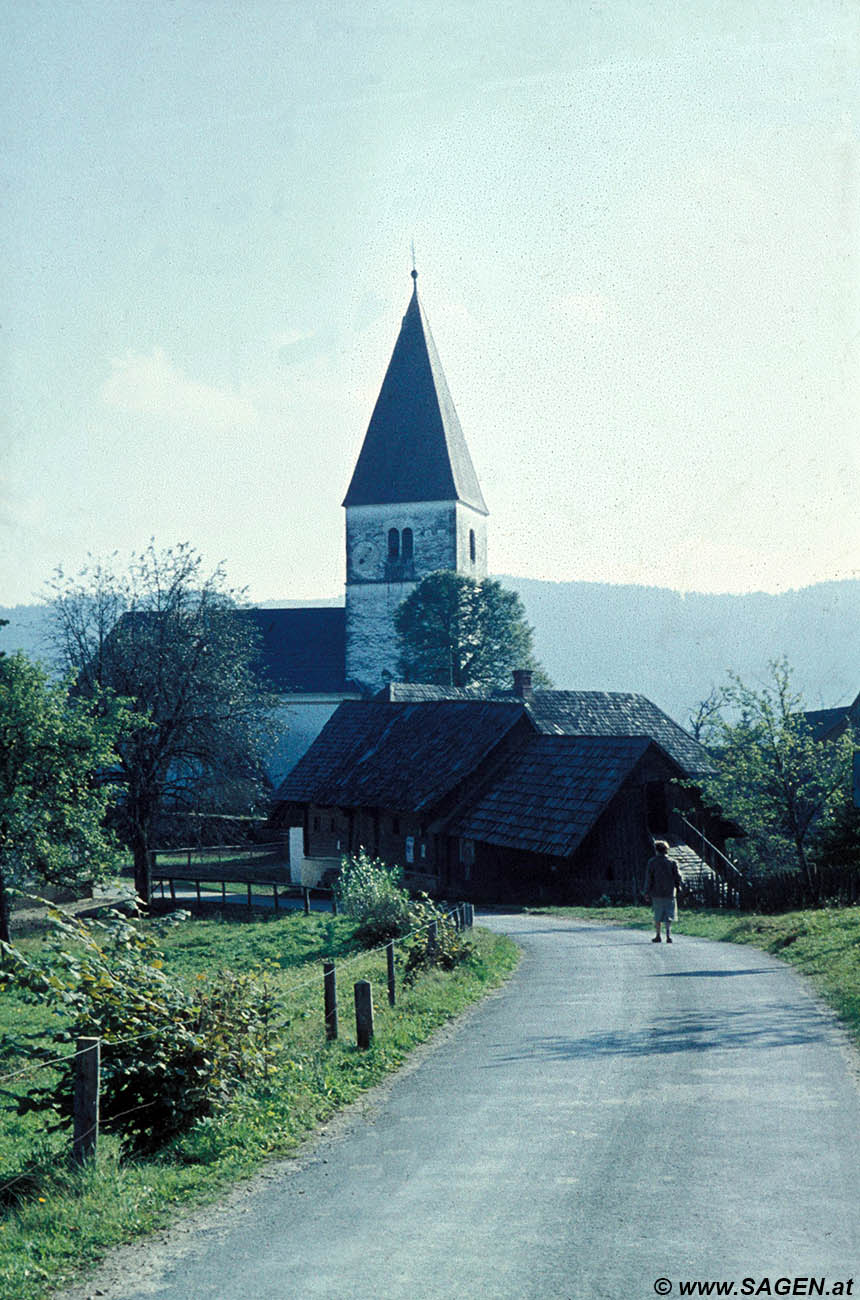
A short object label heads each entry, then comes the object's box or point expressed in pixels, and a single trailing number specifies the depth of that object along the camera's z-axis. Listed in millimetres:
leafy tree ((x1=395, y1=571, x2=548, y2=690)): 71250
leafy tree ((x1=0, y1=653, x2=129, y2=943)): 31484
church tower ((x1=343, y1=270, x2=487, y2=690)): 78062
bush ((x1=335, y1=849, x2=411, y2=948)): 20234
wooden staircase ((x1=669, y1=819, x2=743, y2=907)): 29969
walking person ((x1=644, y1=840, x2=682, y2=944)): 19672
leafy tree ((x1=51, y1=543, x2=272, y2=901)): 40969
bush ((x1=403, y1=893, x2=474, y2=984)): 17172
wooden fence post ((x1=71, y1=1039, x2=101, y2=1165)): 8250
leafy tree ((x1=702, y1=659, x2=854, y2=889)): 29766
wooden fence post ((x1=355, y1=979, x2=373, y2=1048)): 12336
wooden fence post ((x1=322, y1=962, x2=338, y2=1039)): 12750
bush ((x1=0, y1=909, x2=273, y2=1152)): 9148
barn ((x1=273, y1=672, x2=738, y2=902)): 35312
